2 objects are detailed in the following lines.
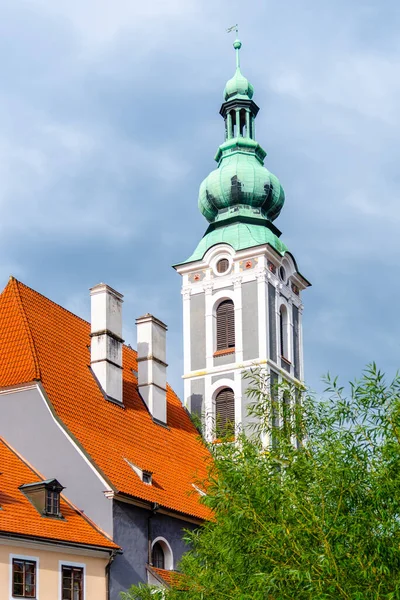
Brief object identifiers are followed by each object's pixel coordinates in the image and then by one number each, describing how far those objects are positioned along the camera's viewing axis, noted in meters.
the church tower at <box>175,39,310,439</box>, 36.31
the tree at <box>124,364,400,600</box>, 16.12
